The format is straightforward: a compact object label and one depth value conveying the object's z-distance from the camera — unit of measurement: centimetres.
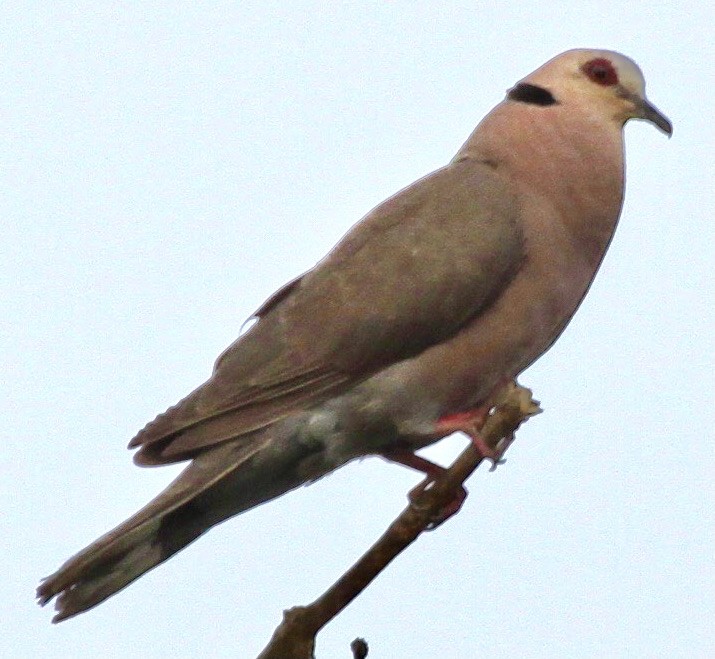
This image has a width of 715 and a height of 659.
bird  937
